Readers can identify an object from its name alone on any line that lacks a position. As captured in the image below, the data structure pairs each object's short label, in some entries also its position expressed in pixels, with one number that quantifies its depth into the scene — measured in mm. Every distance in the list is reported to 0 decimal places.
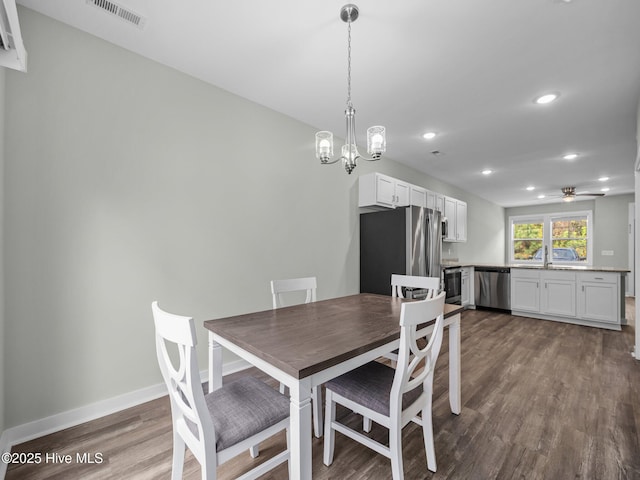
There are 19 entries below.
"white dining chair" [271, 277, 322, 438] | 1810
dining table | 1073
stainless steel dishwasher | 5211
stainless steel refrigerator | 3652
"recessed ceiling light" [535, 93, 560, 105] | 2689
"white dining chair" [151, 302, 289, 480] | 1043
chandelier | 1791
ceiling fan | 5996
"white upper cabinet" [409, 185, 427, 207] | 4590
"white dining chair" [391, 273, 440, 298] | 2311
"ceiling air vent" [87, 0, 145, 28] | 1772
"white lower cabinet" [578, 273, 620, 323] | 4133
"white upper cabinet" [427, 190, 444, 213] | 4980
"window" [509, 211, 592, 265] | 7984
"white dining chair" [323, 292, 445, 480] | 1306
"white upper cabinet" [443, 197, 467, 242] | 5562
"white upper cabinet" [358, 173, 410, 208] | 3934
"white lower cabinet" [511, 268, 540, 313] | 4828
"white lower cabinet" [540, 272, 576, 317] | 4488
